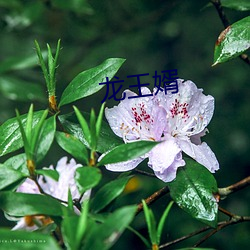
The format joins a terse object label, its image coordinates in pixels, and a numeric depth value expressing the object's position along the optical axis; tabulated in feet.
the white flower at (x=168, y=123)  2.45
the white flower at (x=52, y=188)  2.56
